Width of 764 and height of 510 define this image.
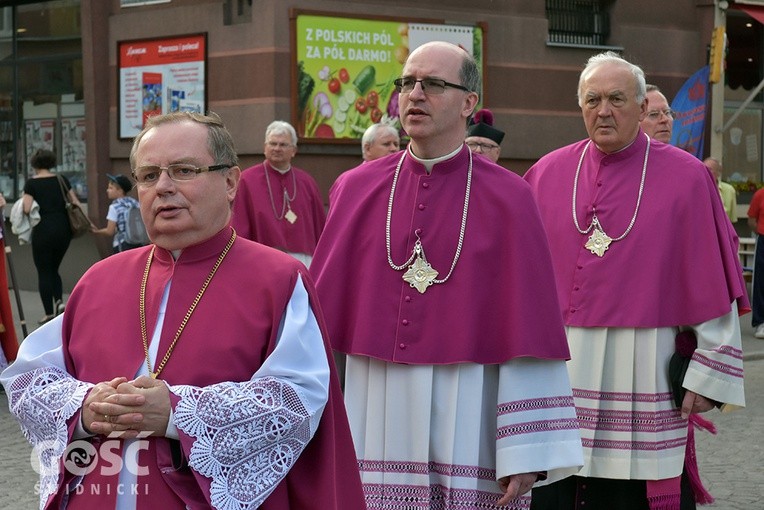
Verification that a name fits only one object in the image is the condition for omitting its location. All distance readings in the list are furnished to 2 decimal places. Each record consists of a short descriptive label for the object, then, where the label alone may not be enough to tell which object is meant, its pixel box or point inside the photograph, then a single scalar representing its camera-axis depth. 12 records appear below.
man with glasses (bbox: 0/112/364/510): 4.66
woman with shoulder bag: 20.11
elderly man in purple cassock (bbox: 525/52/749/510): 7.62
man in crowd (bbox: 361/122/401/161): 12.94
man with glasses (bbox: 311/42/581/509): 6.14
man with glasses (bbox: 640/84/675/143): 9.17
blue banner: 22.86
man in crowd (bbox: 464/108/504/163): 9.14
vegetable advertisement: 21.04
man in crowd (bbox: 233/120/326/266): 15.68
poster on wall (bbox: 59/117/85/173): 24.96
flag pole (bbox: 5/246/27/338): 16.30
